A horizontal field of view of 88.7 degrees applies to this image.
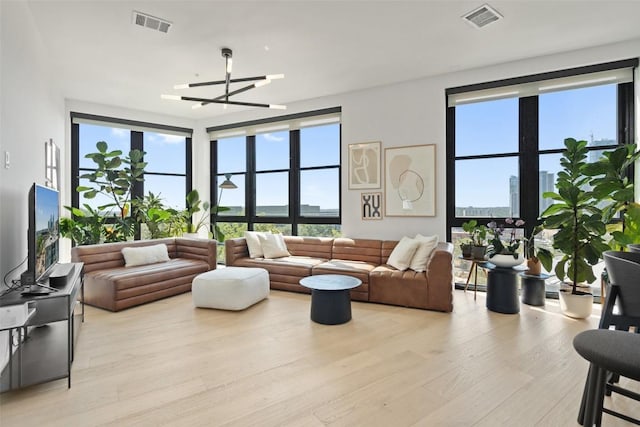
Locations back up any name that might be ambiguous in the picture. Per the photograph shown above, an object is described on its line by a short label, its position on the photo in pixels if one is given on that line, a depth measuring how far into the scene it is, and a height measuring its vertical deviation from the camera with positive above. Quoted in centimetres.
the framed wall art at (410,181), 472 +45
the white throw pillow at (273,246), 516 -56
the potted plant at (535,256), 363 -52
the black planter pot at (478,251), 396 -50
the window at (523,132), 387 +101
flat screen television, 234 -16
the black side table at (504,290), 365 -90
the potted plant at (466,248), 408 -47
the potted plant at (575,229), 336 -19
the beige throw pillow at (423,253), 408 -54
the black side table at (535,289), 391 -94
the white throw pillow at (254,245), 525 -56
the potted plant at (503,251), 369 -46
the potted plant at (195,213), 638 -4
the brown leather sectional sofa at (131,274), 381 -80
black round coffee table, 333 -95
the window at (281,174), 573 +72
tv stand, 206 -99
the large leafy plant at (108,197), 516 +24
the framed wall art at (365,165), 513 +73
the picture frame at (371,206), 513 +8
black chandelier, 342 +137
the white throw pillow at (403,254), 418 -57
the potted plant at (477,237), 397 -34
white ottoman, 375 -92
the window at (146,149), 574 +120
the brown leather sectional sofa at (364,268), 375 -76
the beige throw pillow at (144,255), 450 -62
